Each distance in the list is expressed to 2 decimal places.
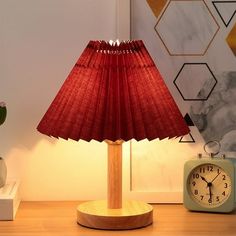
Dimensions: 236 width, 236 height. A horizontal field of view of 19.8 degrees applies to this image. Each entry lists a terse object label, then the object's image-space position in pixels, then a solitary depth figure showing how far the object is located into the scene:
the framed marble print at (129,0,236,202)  1.25
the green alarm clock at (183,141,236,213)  1.19
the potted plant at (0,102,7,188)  1.17
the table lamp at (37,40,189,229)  1.05
